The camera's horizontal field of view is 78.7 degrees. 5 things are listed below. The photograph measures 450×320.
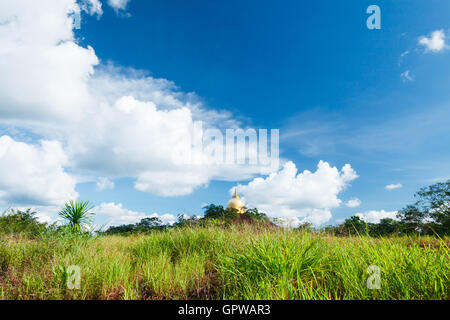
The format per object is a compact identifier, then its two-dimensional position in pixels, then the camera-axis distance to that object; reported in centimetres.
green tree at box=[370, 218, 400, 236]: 1540
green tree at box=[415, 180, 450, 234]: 2149
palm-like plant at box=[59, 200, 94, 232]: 1067
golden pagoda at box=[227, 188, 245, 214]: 4494
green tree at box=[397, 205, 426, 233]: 2088
